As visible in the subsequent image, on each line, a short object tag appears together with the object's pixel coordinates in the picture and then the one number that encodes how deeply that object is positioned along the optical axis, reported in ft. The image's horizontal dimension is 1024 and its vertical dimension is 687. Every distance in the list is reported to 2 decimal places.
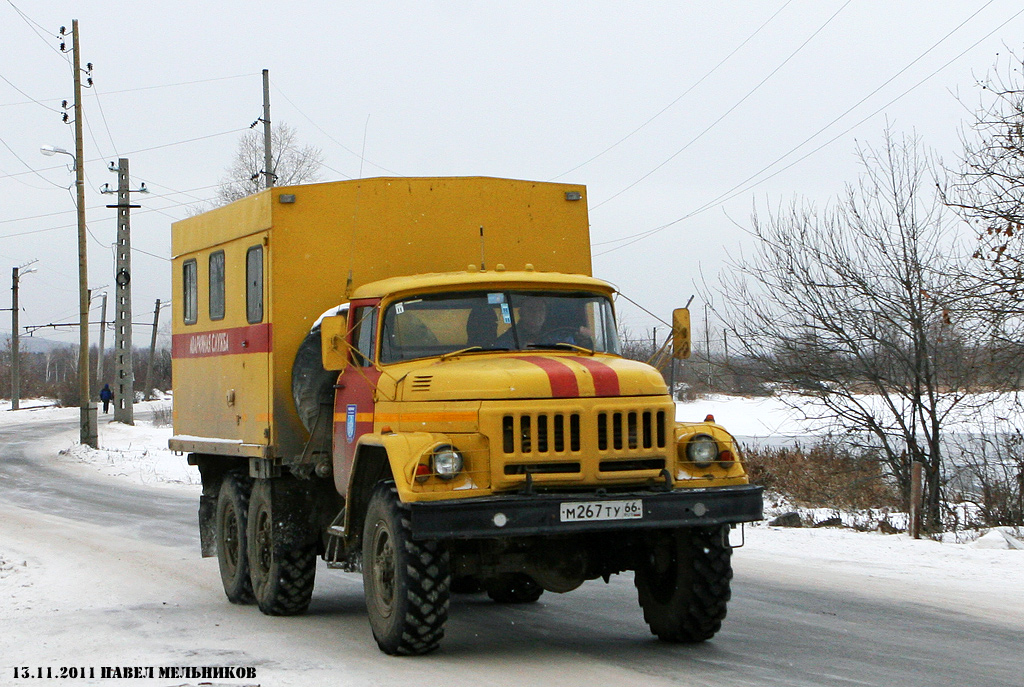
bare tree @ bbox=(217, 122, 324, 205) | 183.93
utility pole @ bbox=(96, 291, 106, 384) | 264.44
